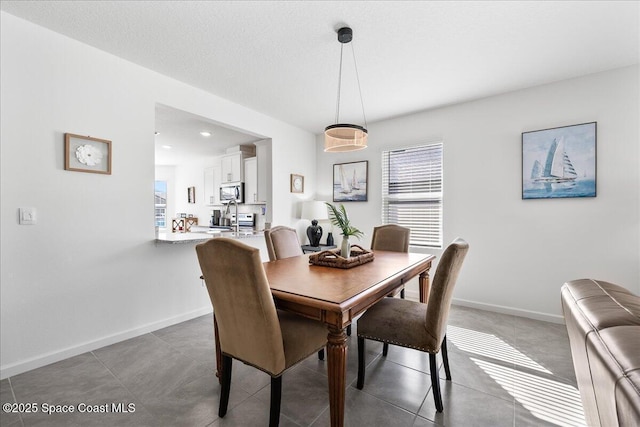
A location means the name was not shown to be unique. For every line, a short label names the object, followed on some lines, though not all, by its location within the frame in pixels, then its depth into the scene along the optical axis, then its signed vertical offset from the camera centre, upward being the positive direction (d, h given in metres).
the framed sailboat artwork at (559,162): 2.71 +0.51
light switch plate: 1.98 -0.05
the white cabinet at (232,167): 4.95 +0.79
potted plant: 2.04 -0.17
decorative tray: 1.98 -0.36
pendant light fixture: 2.09 +0.65
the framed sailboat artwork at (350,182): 4.27 +0.46
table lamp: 4.21 -0.08
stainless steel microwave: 4.89 +0.32
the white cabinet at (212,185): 5.75 +0.54
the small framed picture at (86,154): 2.17 +0.45
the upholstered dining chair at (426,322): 1.51 -0.67
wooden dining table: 1.29 -0.42
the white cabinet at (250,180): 4.75 +0.52
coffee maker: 6.19 -0.16
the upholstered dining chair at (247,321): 1.25 -0.54
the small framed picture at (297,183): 4.32 +0.43
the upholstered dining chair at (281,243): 2.50 -0.30
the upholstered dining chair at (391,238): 2.99 -0.30
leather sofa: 0.63 -0.38
